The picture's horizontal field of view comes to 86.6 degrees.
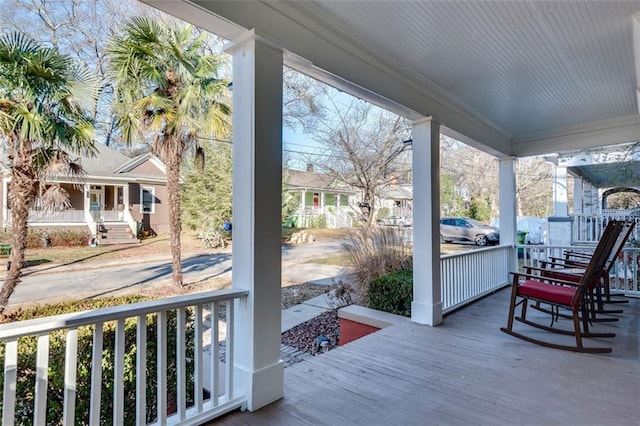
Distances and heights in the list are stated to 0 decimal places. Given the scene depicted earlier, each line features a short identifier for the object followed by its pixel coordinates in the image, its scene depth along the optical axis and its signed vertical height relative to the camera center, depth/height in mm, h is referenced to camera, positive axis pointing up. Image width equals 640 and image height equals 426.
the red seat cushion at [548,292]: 3071 -726
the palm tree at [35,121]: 2936 +900
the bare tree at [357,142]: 8039 +1789
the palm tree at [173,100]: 4320 +1611
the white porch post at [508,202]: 5711 +218
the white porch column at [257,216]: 2064 +3
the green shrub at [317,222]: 8031 -140
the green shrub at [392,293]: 4004 -947
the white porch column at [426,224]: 3662 -90
